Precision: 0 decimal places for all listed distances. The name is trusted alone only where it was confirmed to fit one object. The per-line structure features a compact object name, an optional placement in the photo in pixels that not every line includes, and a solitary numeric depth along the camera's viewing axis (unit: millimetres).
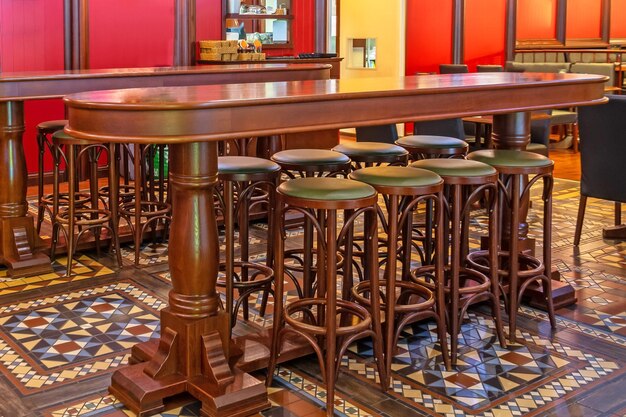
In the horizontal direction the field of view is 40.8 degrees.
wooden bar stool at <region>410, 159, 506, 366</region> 3454
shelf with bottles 8391
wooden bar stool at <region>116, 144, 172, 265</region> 4914
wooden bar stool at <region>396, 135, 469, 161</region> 4230
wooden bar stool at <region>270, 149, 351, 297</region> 3537
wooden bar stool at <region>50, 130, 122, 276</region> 4629
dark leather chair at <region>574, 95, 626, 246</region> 5145
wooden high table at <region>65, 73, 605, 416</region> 2617
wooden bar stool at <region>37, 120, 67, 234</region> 5027
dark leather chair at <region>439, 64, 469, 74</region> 9734
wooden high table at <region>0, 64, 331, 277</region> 4477
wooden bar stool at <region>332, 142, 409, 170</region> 3919
